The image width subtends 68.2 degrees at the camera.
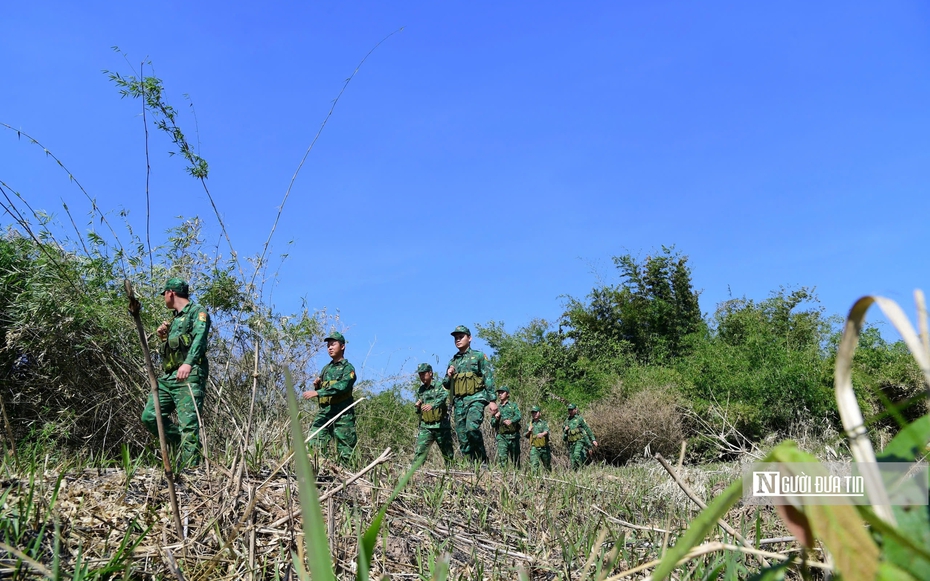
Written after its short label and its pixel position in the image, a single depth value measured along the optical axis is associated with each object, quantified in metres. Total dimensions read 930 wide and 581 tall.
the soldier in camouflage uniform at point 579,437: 15.16
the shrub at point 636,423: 18.21
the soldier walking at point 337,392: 8.48
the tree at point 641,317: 28.03
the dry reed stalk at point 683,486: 1.29
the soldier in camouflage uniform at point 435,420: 10.34
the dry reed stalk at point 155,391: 1.48
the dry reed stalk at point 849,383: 0.54
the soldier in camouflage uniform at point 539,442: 15.25
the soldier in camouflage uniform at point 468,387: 9.90
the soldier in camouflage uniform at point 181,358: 6.05
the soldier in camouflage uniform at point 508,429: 13.18
